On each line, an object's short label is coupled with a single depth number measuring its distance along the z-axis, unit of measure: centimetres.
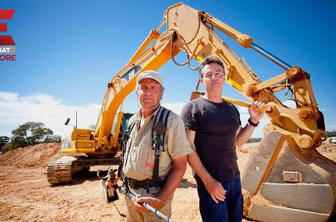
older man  165
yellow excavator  251
